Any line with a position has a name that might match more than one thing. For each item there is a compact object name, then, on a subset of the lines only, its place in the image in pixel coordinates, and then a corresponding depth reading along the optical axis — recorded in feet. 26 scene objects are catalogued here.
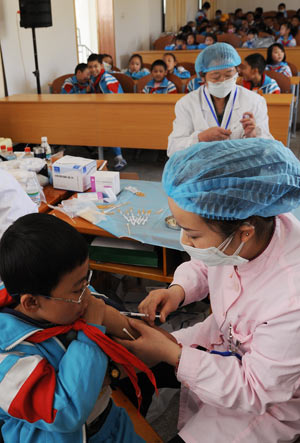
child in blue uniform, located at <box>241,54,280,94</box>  12.91
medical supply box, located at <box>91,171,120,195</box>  6.92
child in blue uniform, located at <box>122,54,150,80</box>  20.34
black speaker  14.38
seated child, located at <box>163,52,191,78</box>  19.16
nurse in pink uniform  2.75
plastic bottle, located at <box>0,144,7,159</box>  8.04
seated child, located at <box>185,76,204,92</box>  15.23
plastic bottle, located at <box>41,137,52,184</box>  7.52
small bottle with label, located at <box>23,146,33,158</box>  7.97
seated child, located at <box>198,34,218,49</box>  27.96
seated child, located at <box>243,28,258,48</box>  28.19
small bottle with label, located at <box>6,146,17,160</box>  7.86
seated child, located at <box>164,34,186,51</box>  28.78
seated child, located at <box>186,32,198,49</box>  29.75
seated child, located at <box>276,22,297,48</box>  27.40
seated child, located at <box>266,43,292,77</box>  16.83
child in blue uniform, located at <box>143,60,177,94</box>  15.75
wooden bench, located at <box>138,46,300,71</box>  22.57
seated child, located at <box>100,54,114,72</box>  19.06
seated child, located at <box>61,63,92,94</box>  16.17
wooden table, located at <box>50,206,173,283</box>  5.95
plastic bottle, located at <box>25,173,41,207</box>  6.51
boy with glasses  2.66
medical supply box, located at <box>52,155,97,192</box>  7.10
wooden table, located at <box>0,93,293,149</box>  12.41
